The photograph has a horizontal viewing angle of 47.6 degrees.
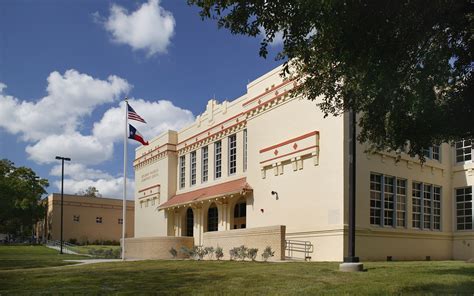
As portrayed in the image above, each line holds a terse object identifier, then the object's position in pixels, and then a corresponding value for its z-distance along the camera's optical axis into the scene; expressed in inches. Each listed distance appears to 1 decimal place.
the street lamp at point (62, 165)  1814.7
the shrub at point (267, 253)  901.8
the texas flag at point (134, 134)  1309.9
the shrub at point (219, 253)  995.9
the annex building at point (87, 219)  2817.4
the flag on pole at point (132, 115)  1282.0
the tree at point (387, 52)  374.9
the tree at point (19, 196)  2602.4
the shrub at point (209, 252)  1064.8
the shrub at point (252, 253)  898.1
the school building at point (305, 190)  974.4
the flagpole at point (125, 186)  1242.0
